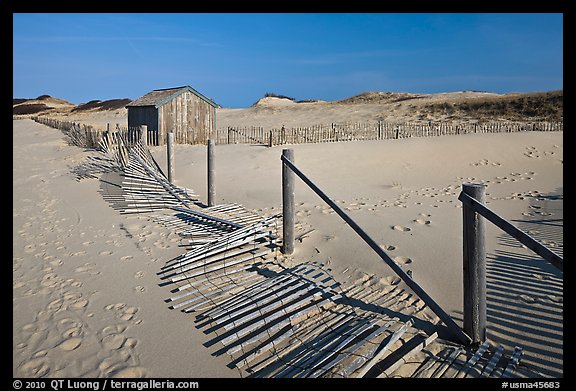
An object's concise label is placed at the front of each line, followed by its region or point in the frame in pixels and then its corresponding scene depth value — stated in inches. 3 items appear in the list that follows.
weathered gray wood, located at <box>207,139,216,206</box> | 304.7
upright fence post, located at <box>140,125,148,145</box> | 479.5
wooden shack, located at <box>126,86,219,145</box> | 713.0
